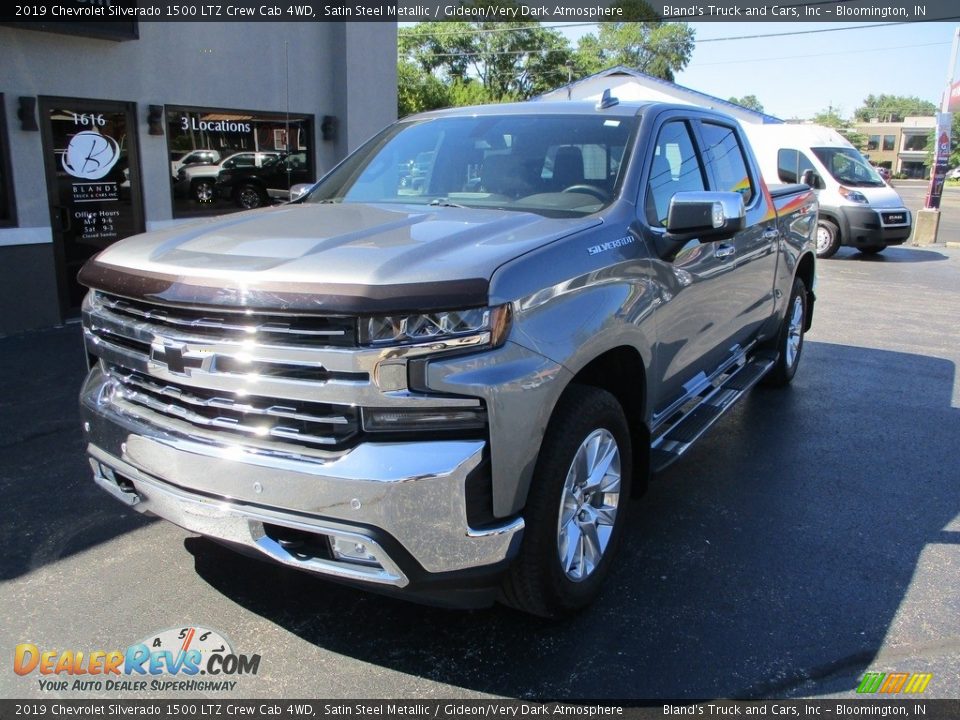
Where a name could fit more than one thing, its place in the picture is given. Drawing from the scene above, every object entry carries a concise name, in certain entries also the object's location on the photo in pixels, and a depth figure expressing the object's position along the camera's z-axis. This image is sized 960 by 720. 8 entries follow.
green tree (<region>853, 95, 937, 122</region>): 144.75
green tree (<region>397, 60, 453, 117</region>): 46.12
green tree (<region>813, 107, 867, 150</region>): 108.11
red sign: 19.03
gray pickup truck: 2.35
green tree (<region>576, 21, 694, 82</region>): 70.88
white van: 14.79
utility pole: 17.55
